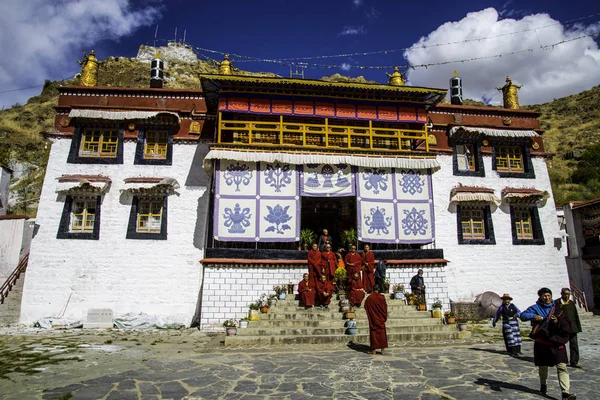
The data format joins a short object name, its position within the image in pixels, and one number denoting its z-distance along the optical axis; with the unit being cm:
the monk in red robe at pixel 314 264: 1130
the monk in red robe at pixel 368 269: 1191
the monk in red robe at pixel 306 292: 1099
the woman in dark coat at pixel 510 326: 823
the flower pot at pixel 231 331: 972
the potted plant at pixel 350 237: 1348
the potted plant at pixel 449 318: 1052
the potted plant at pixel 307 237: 1377
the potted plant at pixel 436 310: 1079
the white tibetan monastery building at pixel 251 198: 1309
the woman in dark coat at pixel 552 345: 512
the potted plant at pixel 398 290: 1173
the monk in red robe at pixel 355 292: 1103
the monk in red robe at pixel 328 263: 1145
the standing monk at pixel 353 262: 1144
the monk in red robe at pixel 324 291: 1095
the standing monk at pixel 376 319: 846
